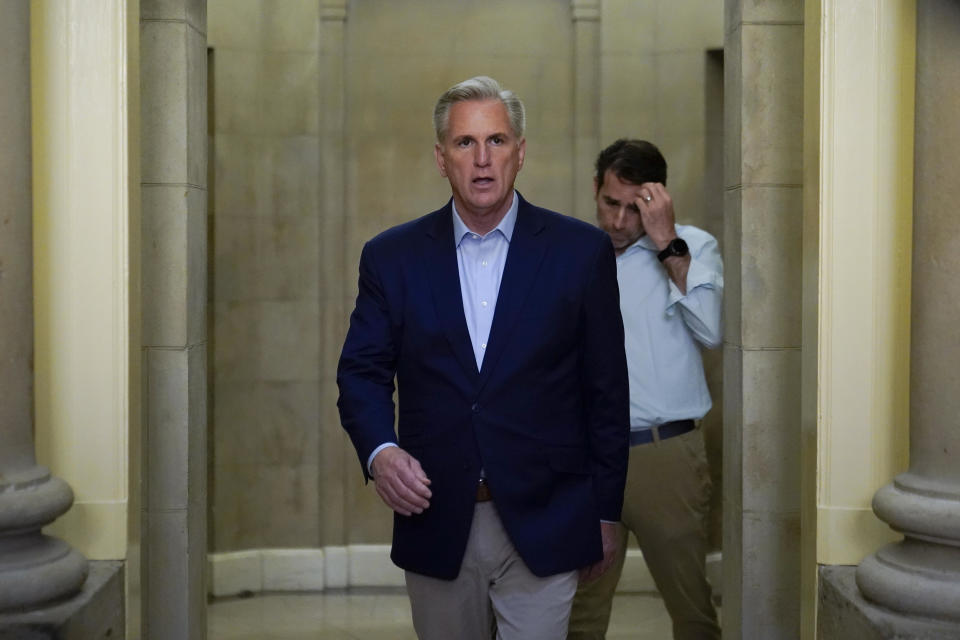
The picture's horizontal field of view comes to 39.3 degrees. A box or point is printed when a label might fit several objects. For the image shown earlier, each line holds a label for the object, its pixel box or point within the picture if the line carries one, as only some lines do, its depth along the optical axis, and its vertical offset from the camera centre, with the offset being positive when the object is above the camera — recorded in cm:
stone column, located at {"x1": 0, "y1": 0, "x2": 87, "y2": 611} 322 -18
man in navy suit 299 -24
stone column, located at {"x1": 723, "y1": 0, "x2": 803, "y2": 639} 365 -7
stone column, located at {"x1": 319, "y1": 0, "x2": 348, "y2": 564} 663 +4
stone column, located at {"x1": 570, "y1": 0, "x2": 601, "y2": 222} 662 +90
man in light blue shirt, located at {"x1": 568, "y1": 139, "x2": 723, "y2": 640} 435 -47
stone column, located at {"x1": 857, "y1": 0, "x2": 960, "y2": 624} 314 -14
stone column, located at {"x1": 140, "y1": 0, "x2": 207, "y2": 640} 367 -6
